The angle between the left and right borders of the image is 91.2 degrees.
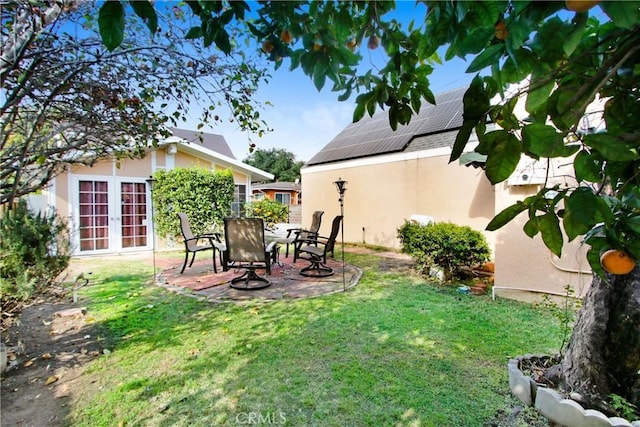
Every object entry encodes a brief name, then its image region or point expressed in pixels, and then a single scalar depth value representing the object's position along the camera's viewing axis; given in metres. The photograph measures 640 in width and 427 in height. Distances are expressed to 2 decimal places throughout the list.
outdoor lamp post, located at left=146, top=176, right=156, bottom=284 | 10.25
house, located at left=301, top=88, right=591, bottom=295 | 4.79
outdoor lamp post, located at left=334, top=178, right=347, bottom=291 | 7.39
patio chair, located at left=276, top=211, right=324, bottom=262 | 8.35
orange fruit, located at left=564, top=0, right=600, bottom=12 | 0.69
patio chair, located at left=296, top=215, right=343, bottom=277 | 6.86
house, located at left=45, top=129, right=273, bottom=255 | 9.60
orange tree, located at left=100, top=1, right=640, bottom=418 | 0.86
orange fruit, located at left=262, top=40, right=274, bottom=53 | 1.25
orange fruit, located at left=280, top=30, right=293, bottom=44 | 1.24
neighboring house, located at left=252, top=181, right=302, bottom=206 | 31.76
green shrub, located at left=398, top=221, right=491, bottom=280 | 6.13
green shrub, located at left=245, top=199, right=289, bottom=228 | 16.39
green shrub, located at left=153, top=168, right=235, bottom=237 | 10.58
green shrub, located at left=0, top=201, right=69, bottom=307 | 3.07
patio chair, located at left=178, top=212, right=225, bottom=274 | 7.00
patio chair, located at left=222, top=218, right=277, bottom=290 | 5.60
